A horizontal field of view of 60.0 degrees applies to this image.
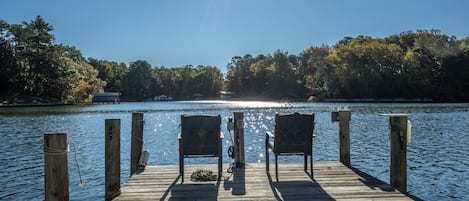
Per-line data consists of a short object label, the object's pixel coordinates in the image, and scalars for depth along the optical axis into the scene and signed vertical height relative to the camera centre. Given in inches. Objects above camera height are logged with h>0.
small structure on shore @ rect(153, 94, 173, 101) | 4020.7 -16.7
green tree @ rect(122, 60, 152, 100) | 3959.2 +140.8
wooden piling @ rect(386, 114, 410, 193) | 207.5 -27.5
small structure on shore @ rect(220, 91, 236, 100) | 3927.2 +14.7
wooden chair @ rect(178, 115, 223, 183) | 230.4 -22.5
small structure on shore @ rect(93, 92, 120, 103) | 3235.7 -14.6
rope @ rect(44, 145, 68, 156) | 155.8 -21.1
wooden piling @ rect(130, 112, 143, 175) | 260.6 -28.0
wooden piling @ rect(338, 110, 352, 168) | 273.4 -27.5
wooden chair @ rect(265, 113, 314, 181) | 228.7 -21.2
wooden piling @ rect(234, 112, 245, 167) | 261.7 -27.6
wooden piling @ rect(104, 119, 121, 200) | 198.4 -30.3
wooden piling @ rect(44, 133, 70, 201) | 155.9 -26.7
